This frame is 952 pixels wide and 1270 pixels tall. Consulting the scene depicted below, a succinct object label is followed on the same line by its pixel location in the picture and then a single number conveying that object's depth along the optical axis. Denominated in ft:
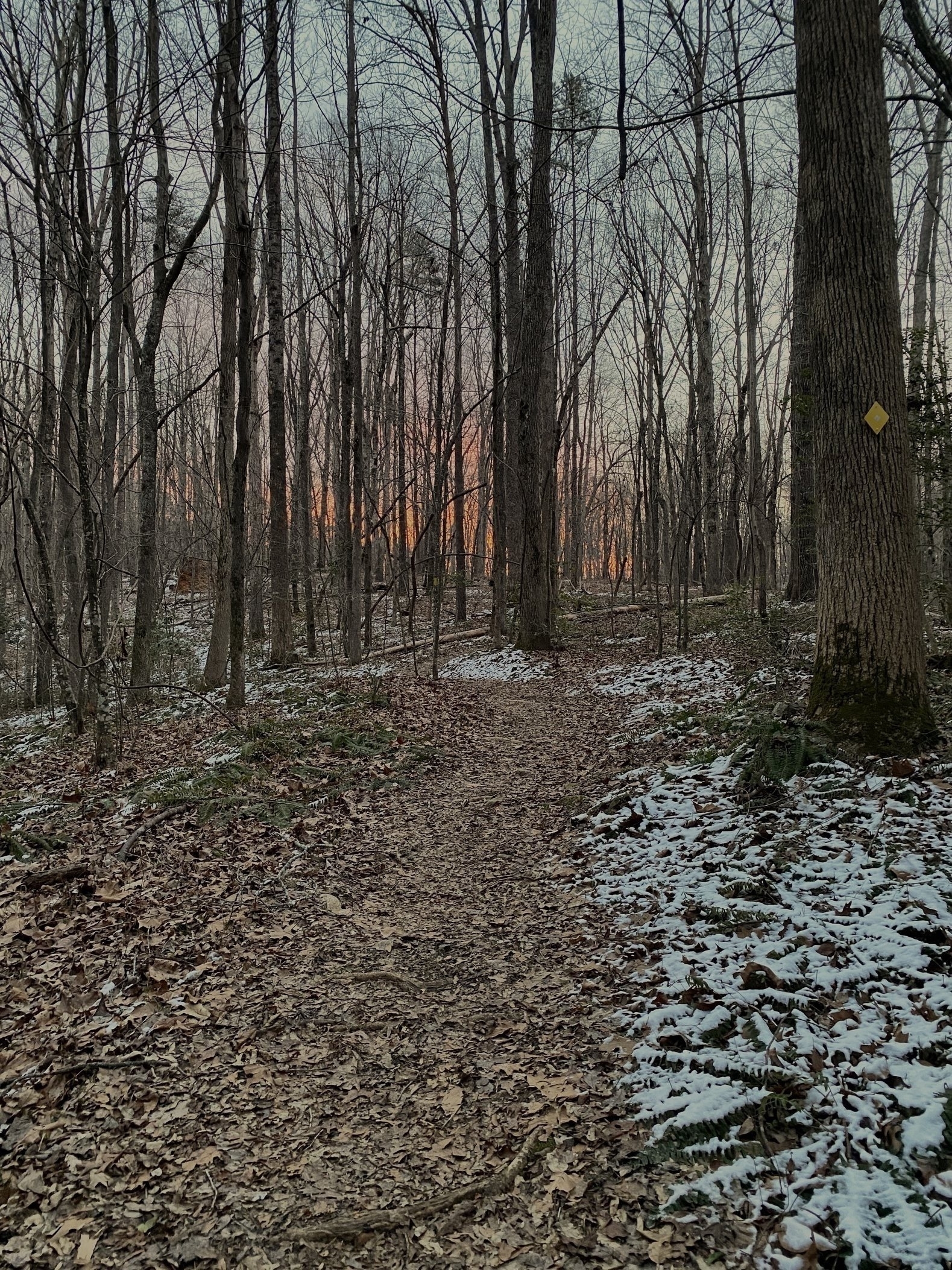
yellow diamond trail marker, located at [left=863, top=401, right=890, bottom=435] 14.44
